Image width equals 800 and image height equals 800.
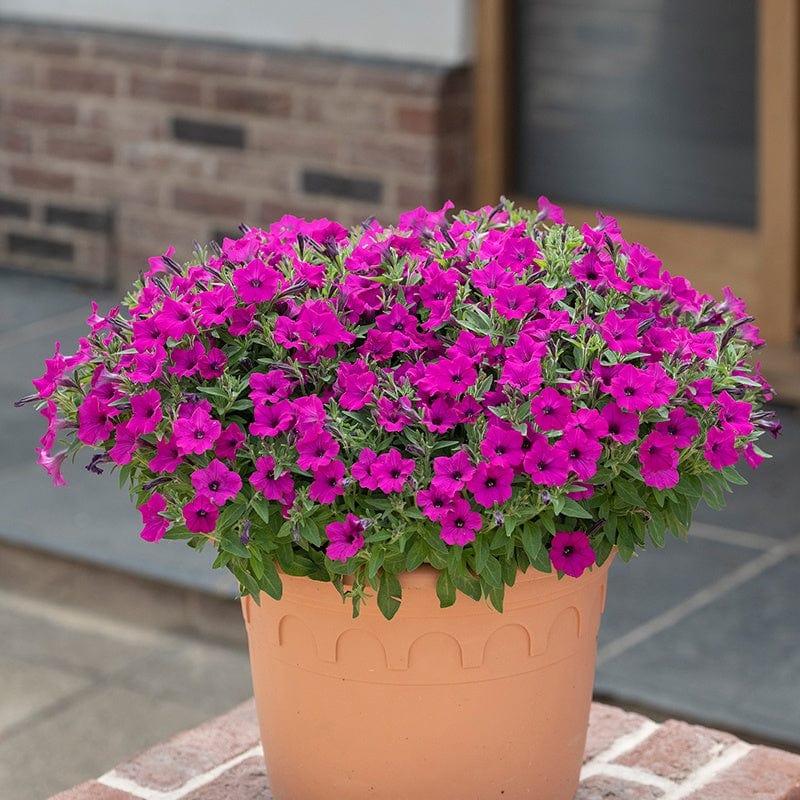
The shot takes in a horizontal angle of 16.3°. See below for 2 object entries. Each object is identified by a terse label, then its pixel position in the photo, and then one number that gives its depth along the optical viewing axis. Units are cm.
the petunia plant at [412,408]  327
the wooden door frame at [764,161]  789
